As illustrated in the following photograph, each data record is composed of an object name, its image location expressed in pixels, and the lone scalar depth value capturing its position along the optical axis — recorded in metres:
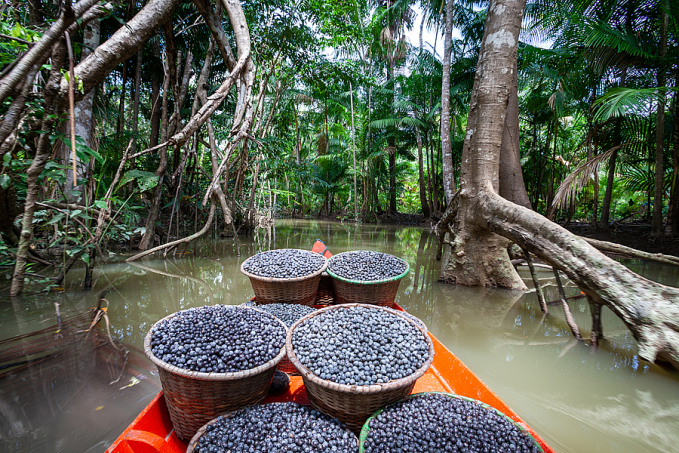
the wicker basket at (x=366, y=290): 2.20
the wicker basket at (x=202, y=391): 1.16
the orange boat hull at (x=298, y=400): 1.10
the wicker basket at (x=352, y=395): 1.15
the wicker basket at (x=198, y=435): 1.06
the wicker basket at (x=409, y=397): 1.09
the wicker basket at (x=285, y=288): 2.16
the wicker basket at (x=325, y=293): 2.65
